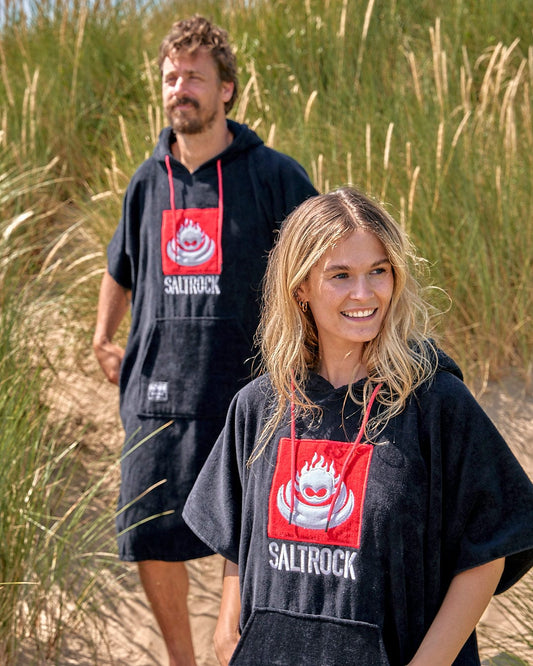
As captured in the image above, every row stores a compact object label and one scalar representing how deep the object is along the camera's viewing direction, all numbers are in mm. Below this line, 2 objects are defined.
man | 3072
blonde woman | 1760
